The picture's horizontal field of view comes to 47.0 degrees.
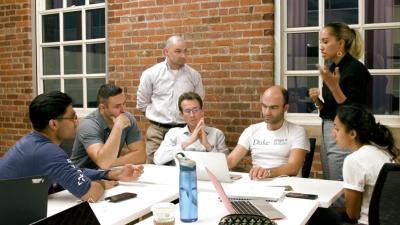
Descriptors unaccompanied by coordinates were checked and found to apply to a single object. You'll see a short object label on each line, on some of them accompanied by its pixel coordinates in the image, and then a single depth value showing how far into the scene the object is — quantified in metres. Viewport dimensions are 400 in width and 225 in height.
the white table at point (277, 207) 1.87
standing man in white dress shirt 4.12
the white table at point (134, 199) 1.99
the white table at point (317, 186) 2.28
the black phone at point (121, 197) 2.21
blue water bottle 1.77
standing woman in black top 3.03
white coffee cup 1.68
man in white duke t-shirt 3.13
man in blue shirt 2.17
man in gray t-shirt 3.01
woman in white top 2.21
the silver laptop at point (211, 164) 2.52
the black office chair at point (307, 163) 3.24
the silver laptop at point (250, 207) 1.85
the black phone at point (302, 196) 2.26
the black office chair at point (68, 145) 3.33
